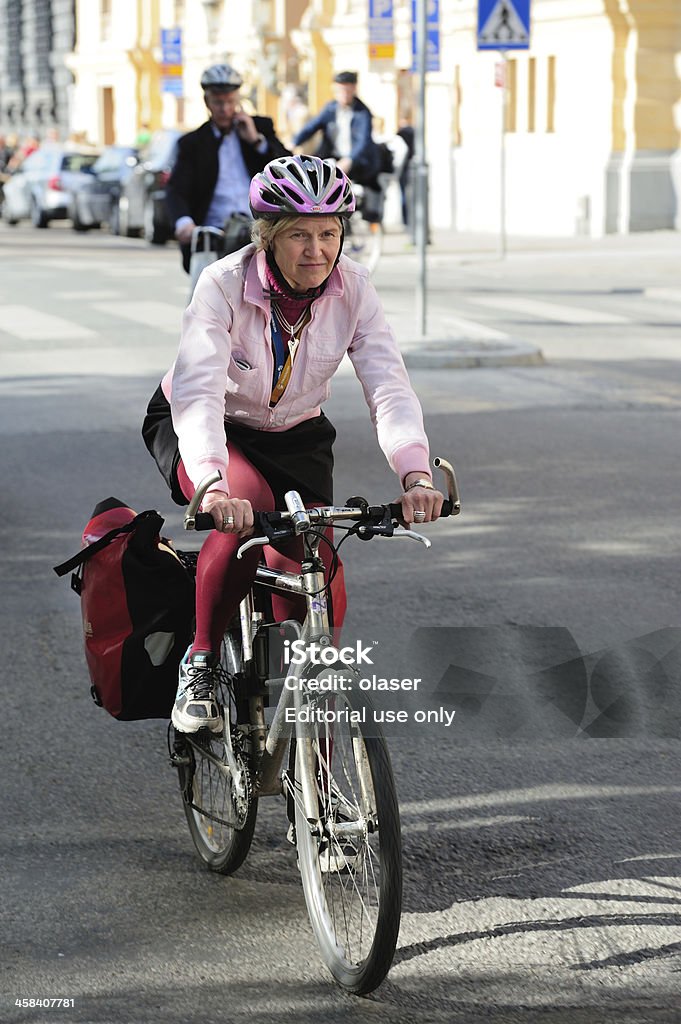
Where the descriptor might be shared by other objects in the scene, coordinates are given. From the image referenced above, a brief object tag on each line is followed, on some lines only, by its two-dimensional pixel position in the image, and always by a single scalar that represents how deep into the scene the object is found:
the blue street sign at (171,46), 44.19
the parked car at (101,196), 31.85
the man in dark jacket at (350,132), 17.80
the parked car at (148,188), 28.83
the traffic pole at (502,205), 23.64
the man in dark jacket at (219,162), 10.66
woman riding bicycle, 4.04
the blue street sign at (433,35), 24.11
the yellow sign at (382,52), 24.41
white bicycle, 3.58
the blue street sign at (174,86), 45.69
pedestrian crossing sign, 16.84
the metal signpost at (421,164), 13.87
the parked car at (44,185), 34.28
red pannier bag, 4.35
